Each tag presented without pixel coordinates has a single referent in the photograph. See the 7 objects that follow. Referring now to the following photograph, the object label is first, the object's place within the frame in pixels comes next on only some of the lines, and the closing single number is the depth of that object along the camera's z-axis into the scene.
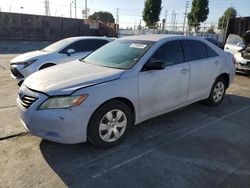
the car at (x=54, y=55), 5.32
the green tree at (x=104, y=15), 53.19
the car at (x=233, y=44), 8.60
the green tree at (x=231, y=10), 35.53
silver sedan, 2.41
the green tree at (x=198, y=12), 26.06
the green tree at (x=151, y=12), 26.34
